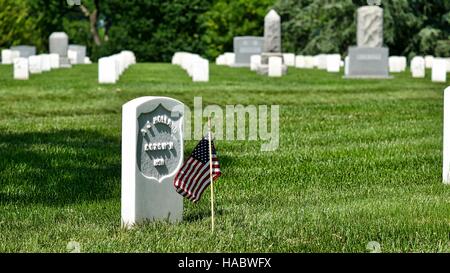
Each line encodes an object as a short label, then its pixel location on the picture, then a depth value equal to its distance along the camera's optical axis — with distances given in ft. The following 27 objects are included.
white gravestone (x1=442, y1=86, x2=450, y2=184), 39.45
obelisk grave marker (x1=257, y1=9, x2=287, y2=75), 147.33
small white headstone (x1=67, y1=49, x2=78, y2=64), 209.56
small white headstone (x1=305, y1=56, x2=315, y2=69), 187.11
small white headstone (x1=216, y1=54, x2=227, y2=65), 210.73
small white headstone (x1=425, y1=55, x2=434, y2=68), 180.65
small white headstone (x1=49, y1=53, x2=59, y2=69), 160.97
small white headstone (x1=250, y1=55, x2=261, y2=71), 151.06
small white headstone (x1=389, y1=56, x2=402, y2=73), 163.94
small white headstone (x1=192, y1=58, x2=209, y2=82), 111.45
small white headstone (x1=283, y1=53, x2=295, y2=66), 202.28
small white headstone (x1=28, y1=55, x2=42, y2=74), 130.72
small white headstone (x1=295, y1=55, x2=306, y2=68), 190.60
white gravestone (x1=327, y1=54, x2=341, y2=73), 158.92
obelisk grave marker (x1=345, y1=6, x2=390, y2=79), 131.95
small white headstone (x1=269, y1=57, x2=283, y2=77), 133.90
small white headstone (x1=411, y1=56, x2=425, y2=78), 135.33
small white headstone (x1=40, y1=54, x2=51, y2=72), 141.59
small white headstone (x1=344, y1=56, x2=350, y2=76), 132.98
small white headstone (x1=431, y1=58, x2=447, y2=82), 119.75
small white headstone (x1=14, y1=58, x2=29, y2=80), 114.21
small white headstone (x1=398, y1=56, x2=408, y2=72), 164.35
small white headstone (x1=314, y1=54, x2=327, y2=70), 177.27
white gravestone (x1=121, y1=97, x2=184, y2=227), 29.94
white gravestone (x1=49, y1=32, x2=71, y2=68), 177.58
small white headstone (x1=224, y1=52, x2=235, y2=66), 192.51
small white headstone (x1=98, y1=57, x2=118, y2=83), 106.73
